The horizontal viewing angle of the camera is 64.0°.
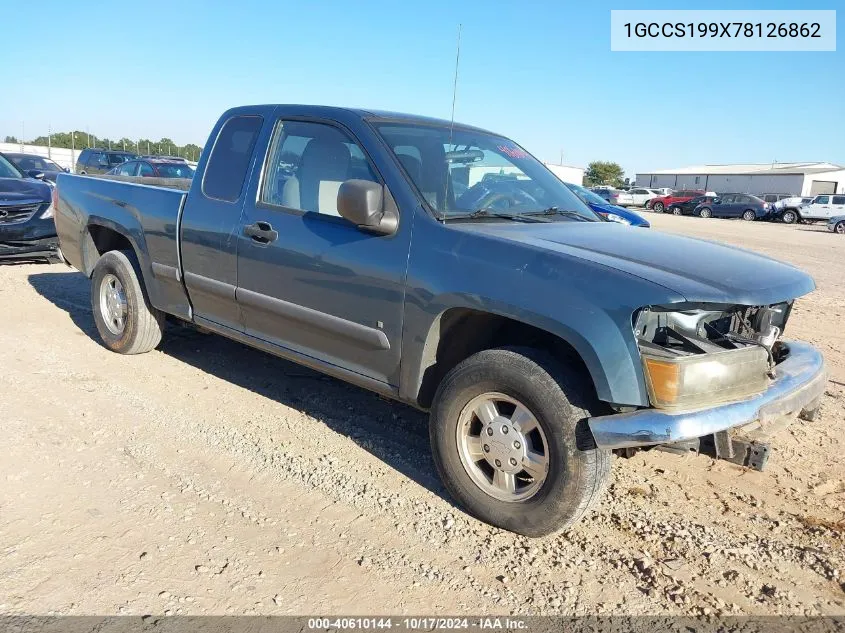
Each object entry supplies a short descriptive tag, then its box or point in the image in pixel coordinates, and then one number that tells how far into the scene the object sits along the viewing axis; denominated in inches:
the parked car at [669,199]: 1715.1
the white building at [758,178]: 2404.0
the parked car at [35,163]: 758.4
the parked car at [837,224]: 1109.1
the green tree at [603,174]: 3144.7
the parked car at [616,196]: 1698.1
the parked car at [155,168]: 563.5
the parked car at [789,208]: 1378.0
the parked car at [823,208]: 1314.0
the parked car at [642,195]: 1882.4
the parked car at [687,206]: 1595.7
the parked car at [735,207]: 1448.1
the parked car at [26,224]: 321.1
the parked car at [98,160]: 779.4
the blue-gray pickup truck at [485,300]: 106.3
